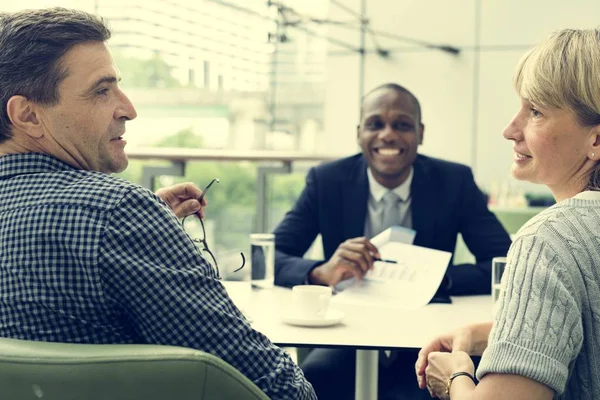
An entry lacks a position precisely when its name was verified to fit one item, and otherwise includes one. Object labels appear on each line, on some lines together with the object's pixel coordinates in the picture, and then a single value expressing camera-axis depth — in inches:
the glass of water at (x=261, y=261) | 87.4
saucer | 68.9
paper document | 80.0
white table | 64.5
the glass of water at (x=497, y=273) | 75.4
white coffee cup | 70.1
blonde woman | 45.1
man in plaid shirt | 44.9
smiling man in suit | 101.4
